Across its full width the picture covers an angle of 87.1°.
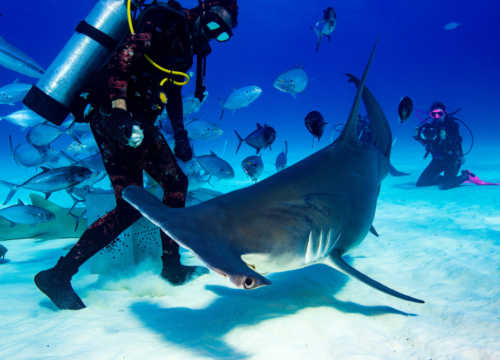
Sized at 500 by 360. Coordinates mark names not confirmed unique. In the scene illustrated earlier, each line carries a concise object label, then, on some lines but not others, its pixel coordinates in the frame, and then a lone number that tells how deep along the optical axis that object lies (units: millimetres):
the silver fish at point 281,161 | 6331
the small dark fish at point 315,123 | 4180
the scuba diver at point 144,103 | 2219
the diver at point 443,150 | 8680
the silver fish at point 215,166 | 5525
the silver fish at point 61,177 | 3775
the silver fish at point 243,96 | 6719
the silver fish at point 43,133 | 4820
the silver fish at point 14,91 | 5148
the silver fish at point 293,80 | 6164
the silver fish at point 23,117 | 5832
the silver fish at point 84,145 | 5500
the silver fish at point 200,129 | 6219
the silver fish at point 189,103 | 5559
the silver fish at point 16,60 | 3775
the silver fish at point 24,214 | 3969
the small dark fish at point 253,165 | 5590
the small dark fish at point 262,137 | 5250
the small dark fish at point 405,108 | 4426
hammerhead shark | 1402
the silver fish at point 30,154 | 5199
